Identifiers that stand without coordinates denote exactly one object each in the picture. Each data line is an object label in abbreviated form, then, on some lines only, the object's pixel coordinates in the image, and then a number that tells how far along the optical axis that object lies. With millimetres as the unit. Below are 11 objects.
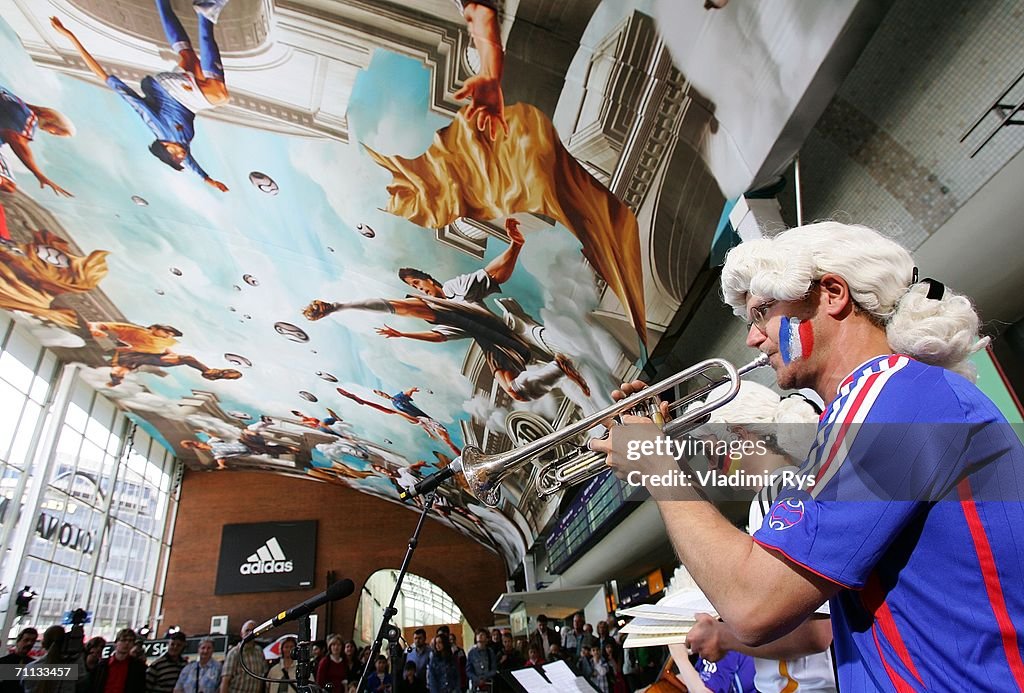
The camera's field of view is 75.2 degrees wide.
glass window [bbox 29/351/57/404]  12953
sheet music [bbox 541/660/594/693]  2016
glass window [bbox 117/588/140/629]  16156
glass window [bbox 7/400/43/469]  12148
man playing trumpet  799
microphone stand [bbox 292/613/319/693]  3309
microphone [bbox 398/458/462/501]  2590
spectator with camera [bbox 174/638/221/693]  7977
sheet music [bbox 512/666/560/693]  2014
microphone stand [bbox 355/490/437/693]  2855
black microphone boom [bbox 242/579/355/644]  3088
